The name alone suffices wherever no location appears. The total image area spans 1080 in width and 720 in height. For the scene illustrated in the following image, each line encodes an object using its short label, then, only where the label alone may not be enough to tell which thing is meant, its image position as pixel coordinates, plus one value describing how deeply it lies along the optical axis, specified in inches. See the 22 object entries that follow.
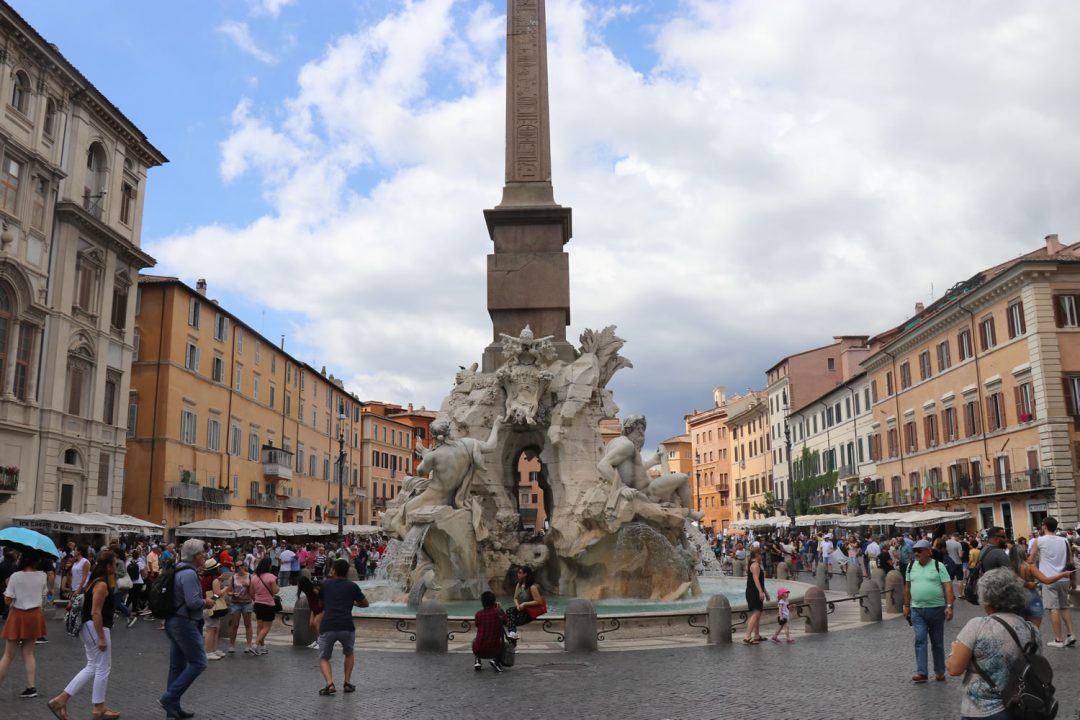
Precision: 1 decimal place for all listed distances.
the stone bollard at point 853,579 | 682.8
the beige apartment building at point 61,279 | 983.6
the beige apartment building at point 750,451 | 2679.6
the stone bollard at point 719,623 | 402.0
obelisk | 609.6
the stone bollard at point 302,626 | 421.4
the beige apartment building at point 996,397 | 1215.6
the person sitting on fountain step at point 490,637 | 337.4
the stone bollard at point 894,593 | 552.7
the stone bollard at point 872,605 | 500.4
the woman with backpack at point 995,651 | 142.3
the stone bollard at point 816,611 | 449.7
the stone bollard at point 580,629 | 382.9
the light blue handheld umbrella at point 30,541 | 298.8
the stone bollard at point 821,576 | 735.7
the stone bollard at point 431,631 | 385.4
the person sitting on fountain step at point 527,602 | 394.3
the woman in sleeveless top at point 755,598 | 409.1
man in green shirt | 297.7
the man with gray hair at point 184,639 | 254.4
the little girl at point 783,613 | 411.8
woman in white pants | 257.8
